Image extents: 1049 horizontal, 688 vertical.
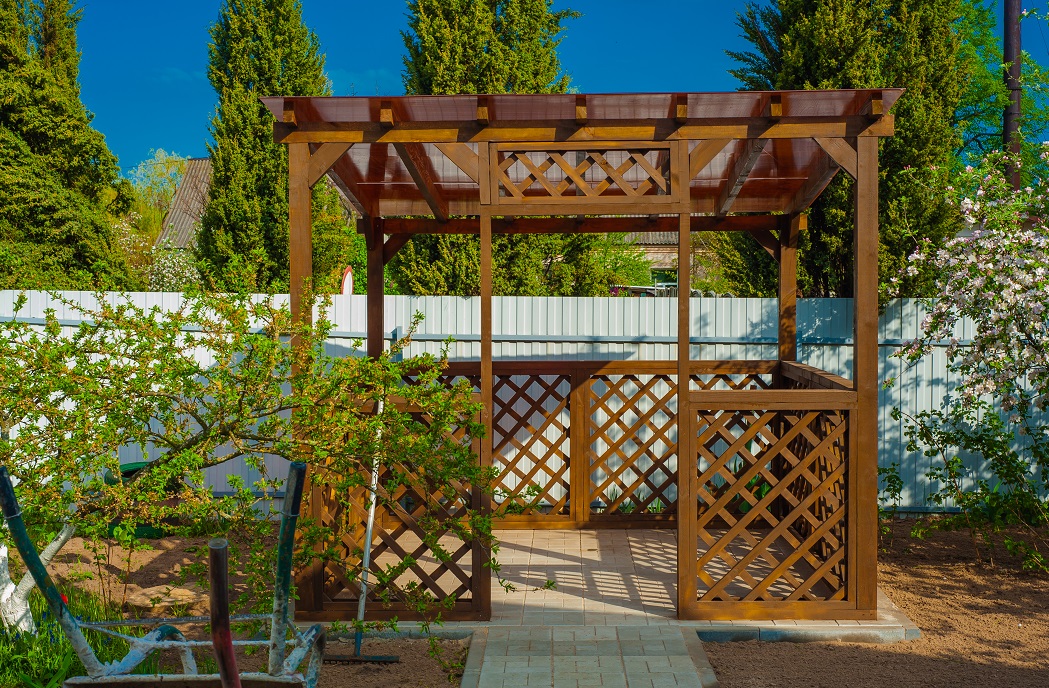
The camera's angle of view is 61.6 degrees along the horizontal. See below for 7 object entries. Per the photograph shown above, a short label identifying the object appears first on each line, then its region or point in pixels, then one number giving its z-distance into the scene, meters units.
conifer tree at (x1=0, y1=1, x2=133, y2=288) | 13.22
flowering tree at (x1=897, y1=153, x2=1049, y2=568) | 5.33
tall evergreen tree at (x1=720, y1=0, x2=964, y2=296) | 7.94
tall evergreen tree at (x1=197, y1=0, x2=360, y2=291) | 12.66
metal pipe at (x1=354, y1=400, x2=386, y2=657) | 3.95
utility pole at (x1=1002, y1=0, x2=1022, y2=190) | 10.18
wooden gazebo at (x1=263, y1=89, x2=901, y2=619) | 4.07
